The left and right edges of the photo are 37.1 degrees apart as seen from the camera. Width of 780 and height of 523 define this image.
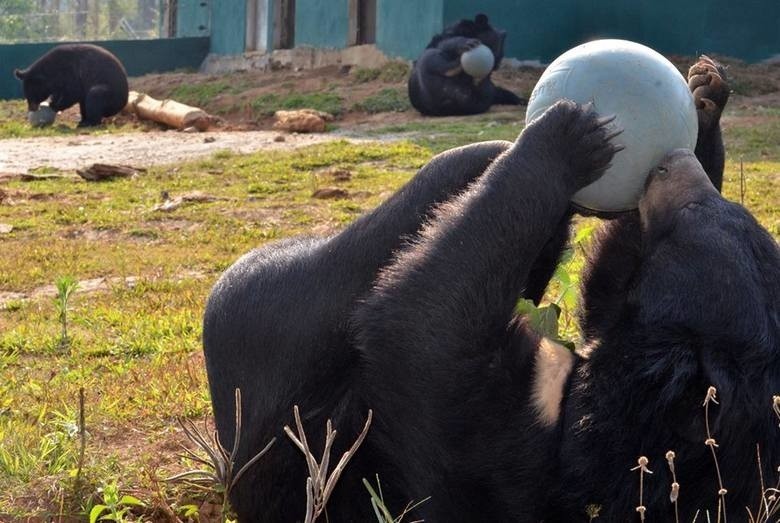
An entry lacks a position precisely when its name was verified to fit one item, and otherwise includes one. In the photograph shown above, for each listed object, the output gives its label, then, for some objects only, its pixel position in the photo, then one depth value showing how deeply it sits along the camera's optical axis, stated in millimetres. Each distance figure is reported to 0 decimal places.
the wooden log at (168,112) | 18266
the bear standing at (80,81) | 21391
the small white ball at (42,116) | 21094
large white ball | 3580
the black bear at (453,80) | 18125
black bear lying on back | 3145
